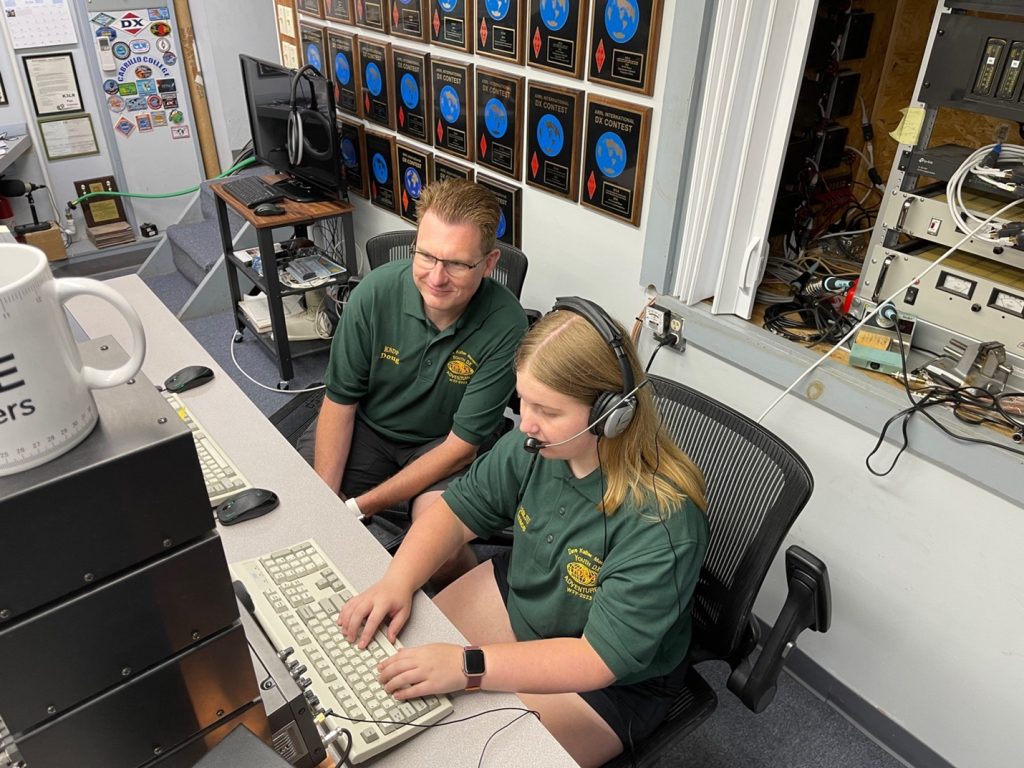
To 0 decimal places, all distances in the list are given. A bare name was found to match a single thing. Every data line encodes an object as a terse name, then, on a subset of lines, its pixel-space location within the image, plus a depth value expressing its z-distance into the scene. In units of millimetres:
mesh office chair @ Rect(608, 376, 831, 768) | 1201
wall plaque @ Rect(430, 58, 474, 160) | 2307
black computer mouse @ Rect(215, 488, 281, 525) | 1262
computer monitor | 2760
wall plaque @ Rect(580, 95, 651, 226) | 1825
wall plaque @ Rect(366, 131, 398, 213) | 2805
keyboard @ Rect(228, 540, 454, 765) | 937
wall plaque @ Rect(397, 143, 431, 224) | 2629
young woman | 1054
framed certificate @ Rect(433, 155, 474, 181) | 2430
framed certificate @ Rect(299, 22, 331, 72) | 2996
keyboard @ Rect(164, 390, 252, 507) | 1315
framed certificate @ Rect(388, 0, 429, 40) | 2379
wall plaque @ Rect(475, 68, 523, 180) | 2146
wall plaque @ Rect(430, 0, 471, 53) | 2219
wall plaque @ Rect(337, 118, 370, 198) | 2969
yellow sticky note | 1435
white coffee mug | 521
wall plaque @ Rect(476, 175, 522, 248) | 2277
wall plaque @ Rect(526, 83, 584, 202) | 1982
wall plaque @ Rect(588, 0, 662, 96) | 1705
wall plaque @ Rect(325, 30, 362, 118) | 2828
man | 1599
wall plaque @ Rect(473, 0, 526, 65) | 2033
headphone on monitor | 2734
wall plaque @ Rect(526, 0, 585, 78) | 1868
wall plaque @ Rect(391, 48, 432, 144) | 2475
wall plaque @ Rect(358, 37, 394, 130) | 2641
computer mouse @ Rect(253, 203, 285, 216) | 2766
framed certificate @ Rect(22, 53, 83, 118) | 3801
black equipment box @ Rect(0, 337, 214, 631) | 552
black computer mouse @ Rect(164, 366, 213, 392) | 1609
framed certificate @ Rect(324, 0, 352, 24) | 2738
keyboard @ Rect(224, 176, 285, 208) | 2900
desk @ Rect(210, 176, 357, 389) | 2756
